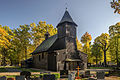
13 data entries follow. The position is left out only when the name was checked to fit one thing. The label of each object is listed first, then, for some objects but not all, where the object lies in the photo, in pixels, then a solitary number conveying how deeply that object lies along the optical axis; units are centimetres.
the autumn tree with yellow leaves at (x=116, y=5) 812
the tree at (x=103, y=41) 4225
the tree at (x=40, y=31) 4616
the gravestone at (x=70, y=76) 1309
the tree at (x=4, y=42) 2022
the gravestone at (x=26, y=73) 1448
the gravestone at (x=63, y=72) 1734
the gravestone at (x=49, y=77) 1198
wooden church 2596
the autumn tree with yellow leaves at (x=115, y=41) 3176
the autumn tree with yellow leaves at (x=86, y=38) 5033
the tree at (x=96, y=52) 4391
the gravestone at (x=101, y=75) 1352
